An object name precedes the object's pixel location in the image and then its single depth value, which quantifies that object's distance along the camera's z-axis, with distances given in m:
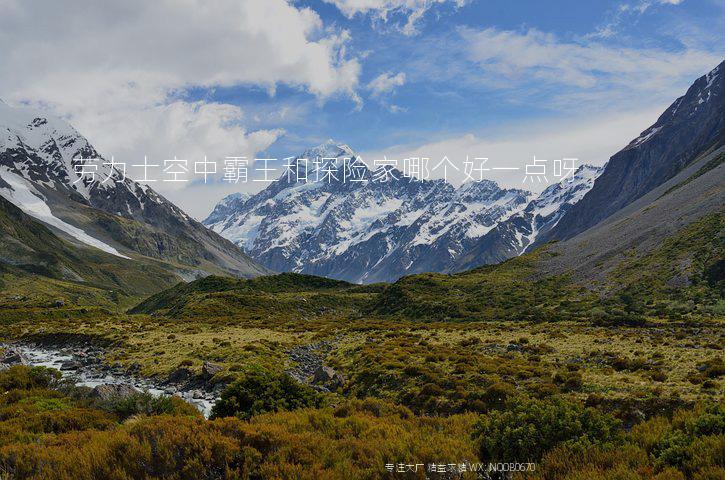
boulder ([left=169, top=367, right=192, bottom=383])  31.22
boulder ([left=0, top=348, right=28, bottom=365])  34.90
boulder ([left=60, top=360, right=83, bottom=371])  36.47
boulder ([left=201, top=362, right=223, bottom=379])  30.56
